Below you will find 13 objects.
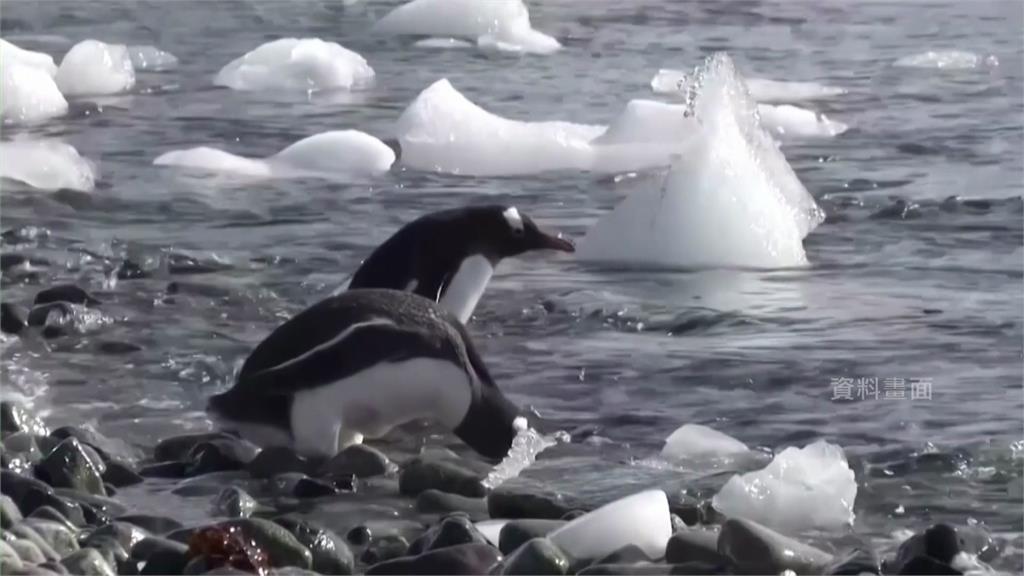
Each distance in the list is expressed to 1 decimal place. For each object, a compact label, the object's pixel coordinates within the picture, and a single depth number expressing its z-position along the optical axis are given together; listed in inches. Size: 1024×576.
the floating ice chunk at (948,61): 898.7
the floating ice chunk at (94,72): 845.8
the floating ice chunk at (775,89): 824.9
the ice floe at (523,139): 675.4
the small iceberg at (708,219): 505.0
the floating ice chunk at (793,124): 748.0
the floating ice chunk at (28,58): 804.9
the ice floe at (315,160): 662.5
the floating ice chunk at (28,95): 770.8
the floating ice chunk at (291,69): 861.8
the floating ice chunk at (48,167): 635.5
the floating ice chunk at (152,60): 929.5
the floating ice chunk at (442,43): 960.9
